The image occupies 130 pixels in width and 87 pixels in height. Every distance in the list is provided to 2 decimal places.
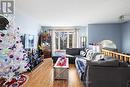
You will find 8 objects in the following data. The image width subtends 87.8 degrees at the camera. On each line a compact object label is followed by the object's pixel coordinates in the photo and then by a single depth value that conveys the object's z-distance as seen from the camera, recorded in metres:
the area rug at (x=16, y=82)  1.09
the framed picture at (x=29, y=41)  2.89
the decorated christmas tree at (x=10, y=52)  1.06
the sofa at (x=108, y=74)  1.57
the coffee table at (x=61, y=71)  2.16
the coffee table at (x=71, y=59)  3.50
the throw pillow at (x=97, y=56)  2.36
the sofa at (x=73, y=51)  3.88
